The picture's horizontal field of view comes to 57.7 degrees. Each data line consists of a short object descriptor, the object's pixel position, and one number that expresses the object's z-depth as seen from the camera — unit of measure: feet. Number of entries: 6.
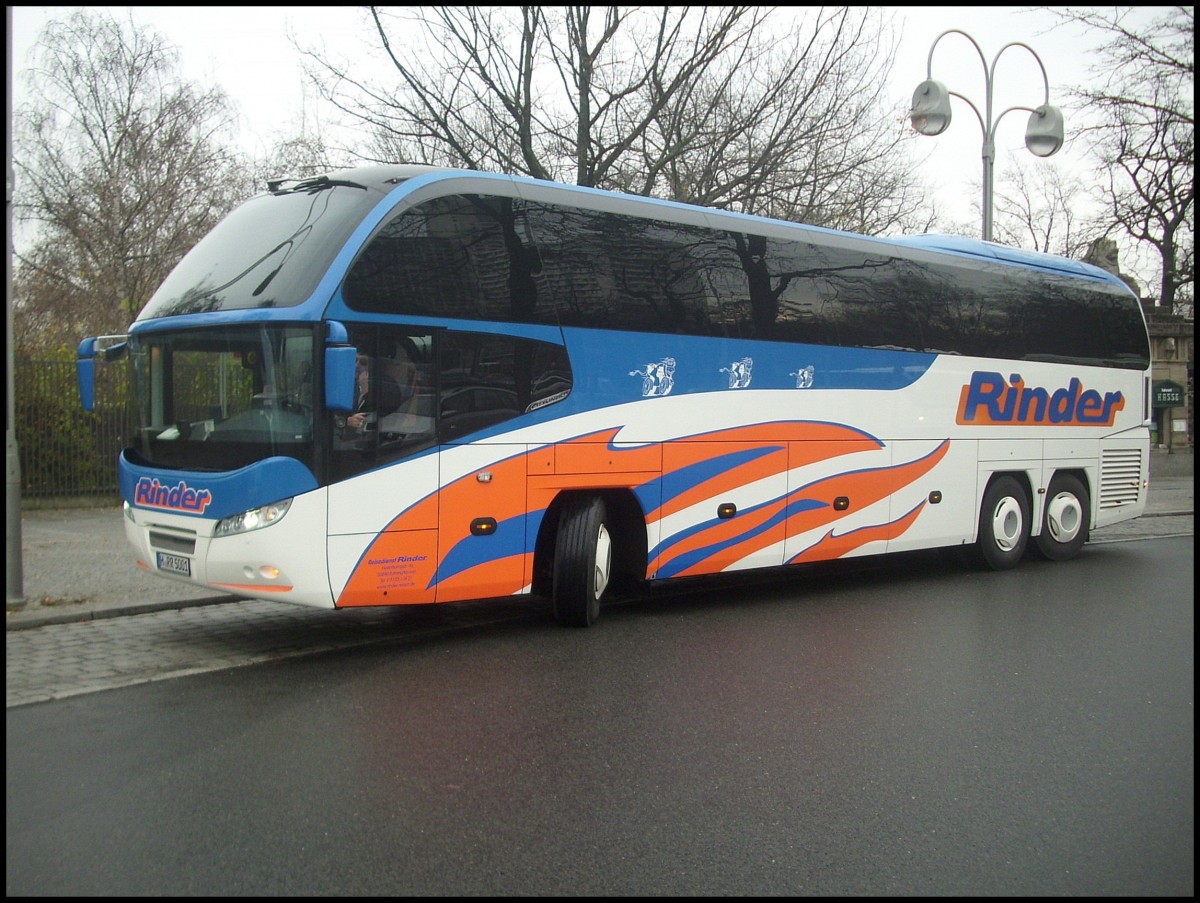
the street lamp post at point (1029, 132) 59.72
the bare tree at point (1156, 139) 72.38
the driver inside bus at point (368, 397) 24.75
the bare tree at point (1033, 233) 153.89
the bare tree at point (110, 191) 80.38
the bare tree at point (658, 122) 55.67
